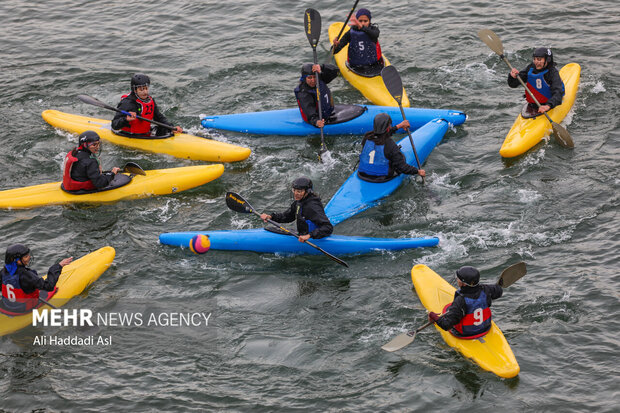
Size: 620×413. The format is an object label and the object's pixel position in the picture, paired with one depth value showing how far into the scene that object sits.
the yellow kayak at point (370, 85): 23.41
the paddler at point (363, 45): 24.06
